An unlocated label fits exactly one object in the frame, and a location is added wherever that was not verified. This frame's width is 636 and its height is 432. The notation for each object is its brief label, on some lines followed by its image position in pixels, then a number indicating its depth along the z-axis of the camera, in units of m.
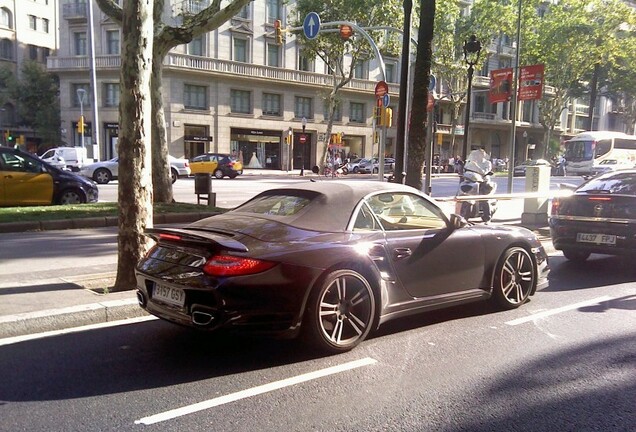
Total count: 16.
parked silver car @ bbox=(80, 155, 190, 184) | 24.22
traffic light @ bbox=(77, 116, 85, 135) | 33.28
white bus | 43.06
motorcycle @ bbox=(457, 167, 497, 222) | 12.37
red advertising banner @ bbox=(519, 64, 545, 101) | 15.89
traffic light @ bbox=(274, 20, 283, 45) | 22.97
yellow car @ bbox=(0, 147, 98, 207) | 12.47
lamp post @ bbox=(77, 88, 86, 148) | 40.44
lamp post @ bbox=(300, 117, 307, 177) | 46.23
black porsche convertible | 4.18
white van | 28.28
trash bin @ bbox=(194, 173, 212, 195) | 14.62
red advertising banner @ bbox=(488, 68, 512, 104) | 16.84
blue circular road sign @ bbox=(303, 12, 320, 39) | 20.66
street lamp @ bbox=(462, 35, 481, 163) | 18.33
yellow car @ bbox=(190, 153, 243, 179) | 32.50
